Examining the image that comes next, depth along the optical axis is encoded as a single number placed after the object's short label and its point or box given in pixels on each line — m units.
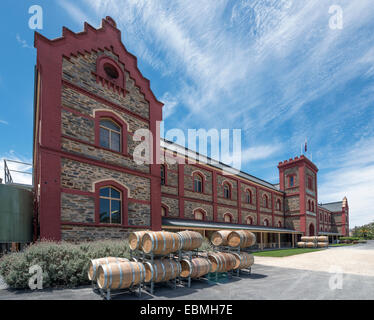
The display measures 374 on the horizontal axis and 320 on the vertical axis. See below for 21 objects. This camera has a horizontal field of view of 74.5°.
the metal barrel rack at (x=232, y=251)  10.74
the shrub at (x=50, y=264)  7.60
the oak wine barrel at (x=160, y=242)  8.00
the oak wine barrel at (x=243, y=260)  10.47
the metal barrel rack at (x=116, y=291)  7.09
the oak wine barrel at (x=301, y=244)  32.94
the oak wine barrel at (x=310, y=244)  32.59
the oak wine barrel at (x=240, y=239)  10.93
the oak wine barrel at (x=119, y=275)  6.45
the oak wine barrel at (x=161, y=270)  7.83
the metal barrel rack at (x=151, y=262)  8.01
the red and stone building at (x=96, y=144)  10.37
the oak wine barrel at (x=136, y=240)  8.38
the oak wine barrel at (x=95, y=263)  7.07
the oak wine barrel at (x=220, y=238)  11.23
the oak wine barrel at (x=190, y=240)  9.00
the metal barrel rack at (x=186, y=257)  8.87
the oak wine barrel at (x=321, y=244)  33.31
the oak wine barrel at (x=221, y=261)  9.84
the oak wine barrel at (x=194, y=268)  8.77
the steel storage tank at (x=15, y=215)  10.07
